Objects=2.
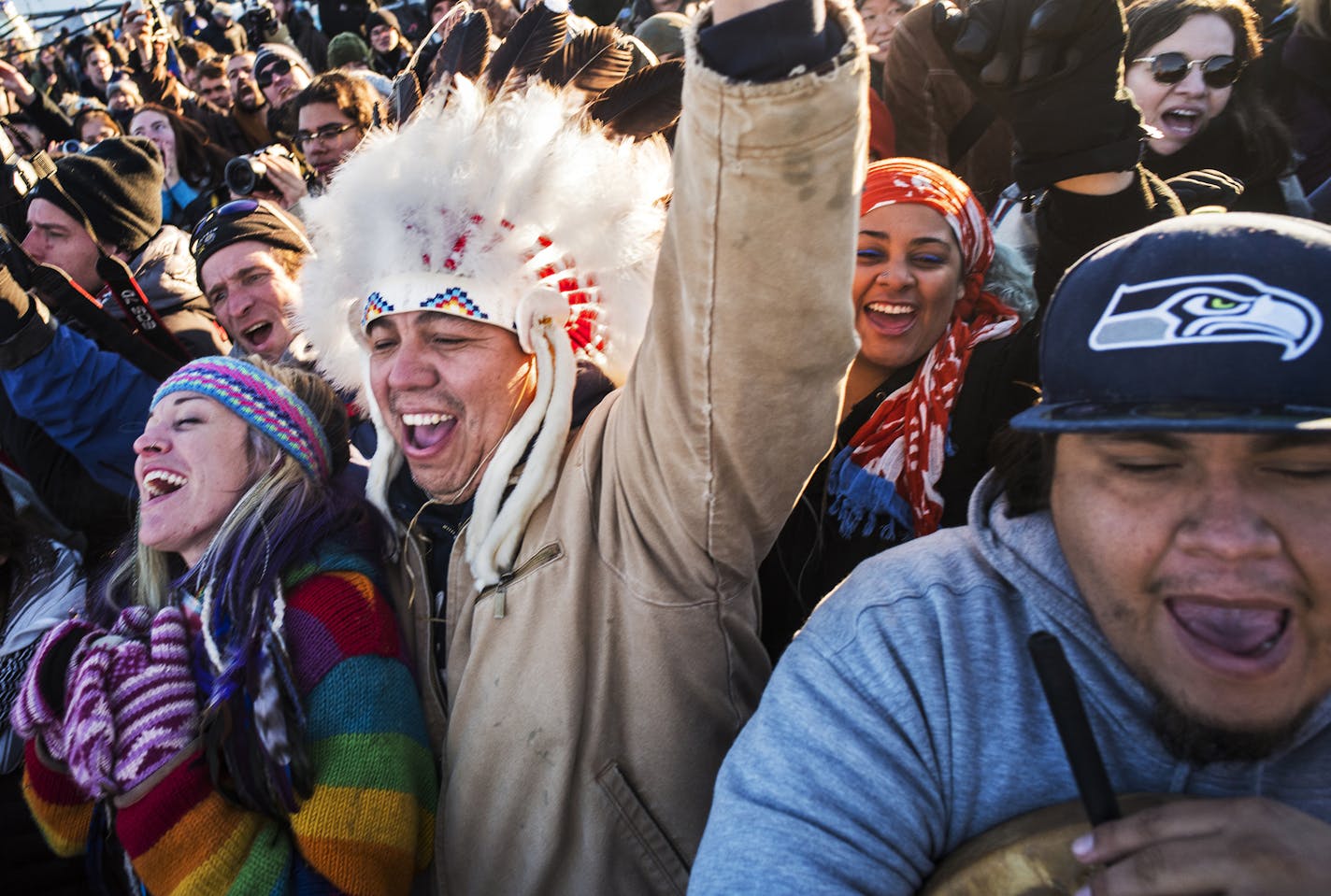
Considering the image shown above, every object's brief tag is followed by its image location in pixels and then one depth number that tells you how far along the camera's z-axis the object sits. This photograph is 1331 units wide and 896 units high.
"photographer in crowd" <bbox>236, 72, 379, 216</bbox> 4.09
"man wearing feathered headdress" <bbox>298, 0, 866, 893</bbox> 1.11
